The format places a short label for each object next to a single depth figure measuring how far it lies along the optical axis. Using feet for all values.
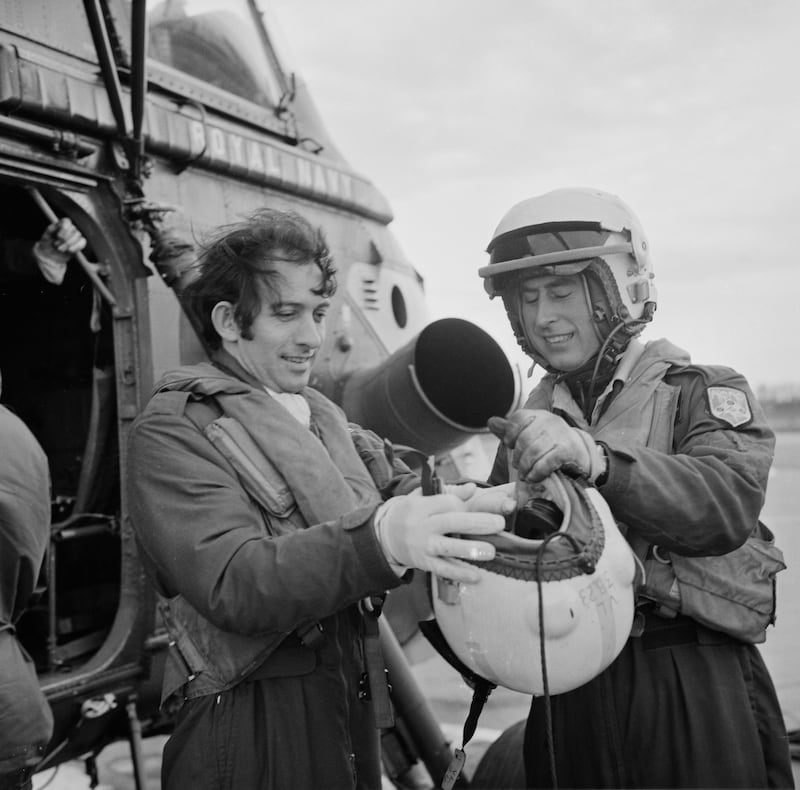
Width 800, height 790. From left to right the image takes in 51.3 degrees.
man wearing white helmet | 5.15
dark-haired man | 4.65
